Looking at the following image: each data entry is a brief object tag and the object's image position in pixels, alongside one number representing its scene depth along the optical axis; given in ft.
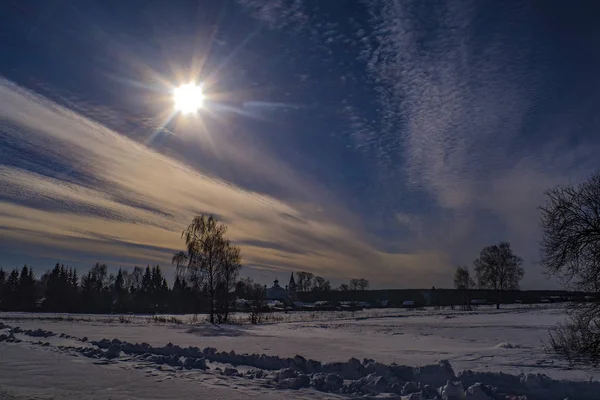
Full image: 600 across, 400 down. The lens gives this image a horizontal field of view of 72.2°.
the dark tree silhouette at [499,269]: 274.16
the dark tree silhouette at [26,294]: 286.05
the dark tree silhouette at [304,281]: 523.70
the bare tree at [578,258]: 45.70
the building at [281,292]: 495.53
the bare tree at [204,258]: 148.66
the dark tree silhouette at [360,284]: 567.18
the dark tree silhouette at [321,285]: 518.37
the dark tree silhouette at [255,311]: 140.05
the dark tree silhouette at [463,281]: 307.99
